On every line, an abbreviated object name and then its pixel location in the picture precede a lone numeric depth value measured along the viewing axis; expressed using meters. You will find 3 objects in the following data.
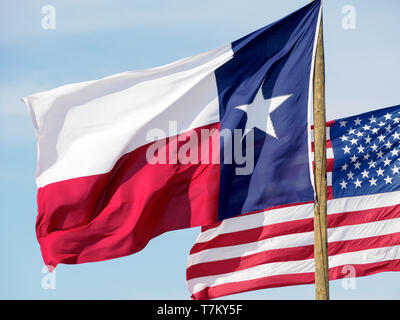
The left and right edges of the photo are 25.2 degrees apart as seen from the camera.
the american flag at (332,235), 16.89
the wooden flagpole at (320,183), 14.20
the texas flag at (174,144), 14.92
